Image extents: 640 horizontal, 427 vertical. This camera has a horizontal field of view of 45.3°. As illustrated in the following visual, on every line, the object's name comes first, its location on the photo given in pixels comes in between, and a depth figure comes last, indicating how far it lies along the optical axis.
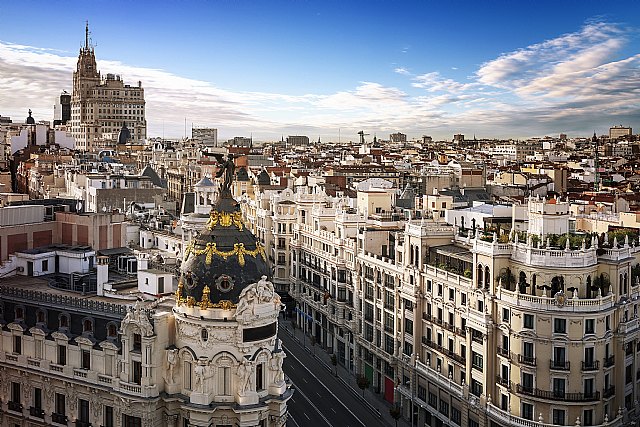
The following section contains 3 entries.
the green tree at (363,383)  87.50
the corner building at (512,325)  63.88
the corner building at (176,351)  52.97
